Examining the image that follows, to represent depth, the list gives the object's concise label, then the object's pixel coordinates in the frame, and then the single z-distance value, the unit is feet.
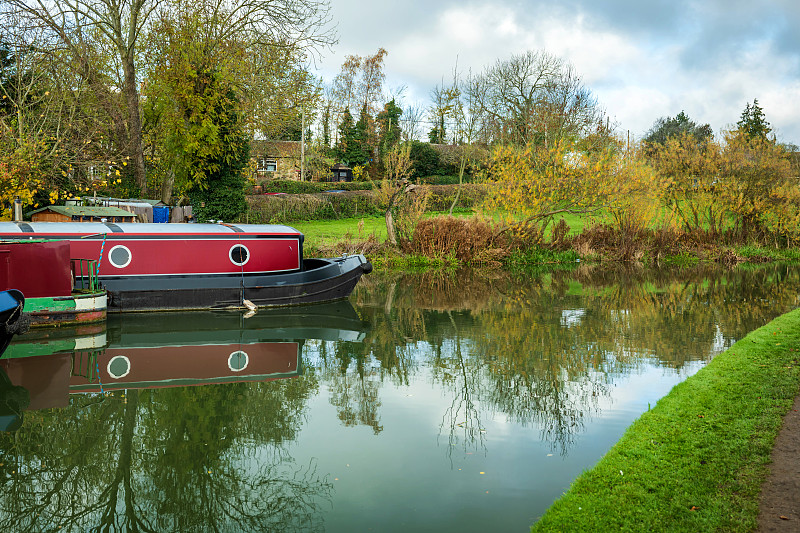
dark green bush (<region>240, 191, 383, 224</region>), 84.02
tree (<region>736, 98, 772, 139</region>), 156.47
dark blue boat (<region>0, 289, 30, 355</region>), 24.31
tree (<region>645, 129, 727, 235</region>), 76.18
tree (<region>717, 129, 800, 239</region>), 74.90
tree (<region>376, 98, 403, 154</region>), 146.30
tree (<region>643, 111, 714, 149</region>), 154.10
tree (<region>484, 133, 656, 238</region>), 67.62
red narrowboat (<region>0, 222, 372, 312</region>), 39.06
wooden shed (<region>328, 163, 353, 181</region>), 156.76
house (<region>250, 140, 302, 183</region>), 142.00
